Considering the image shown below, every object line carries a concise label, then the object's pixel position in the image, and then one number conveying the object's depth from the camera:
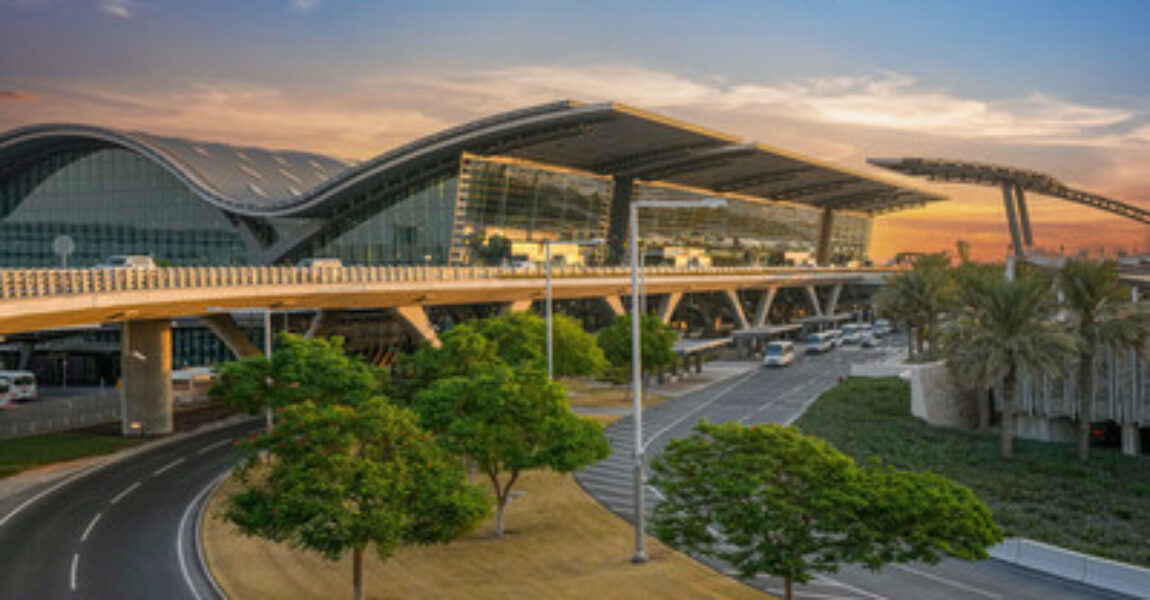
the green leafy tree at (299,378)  38.62
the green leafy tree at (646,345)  67.44
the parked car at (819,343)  99.38
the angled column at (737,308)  120.18
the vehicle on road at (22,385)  73.31
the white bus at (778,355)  85.31
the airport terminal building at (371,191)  89.12
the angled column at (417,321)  71.75
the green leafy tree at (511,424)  29.73
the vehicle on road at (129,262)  59.69
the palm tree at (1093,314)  41.34
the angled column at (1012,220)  77.94
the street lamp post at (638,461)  27.19
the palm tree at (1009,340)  42.34
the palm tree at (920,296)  74.25
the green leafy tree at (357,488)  21.55
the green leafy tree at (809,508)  19.94
